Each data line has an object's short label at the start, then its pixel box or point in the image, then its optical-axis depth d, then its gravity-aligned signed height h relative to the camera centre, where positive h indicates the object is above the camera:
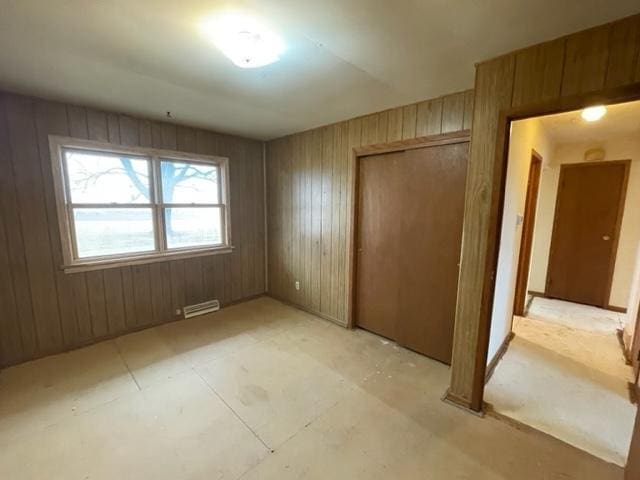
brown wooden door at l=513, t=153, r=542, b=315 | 3.36 -0.31
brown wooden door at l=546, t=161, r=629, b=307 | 3.96 -0.32
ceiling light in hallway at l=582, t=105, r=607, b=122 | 2.66 +0.95
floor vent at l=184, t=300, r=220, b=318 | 3.55 -1.36
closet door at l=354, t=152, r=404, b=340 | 2.88 -0.38
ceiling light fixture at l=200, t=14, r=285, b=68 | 1.45 +0.96
